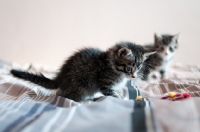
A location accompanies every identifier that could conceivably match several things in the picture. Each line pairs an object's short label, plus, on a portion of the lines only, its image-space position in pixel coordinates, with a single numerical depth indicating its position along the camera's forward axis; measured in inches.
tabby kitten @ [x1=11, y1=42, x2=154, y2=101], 35.1
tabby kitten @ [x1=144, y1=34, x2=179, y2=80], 57.4
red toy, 26.5
